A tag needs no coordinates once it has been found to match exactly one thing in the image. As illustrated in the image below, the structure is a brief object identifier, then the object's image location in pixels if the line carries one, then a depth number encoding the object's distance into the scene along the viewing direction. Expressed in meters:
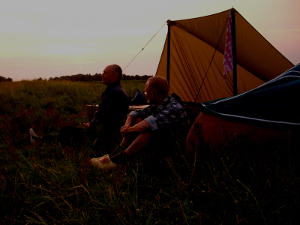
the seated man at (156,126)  2.98
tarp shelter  6.09
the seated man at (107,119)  4.14
